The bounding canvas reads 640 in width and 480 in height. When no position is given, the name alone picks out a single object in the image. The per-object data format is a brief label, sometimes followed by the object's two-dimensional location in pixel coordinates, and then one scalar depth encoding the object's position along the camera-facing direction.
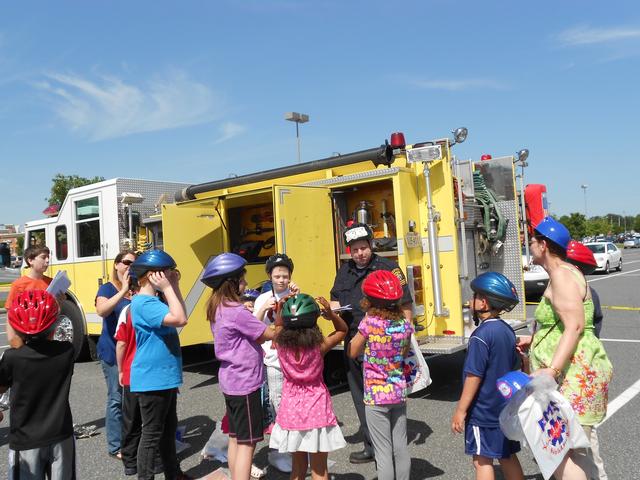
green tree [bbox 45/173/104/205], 27.20
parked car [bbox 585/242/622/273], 23.98
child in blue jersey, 3.01
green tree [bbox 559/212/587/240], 57.31
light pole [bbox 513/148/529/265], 7.11
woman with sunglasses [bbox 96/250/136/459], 4.76
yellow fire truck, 6.09
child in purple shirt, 3.50
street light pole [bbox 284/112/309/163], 14.19
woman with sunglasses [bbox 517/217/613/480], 2.93
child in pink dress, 3.34
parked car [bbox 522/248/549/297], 15.26
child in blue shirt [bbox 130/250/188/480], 3.61
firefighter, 4.27
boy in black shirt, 2.87
